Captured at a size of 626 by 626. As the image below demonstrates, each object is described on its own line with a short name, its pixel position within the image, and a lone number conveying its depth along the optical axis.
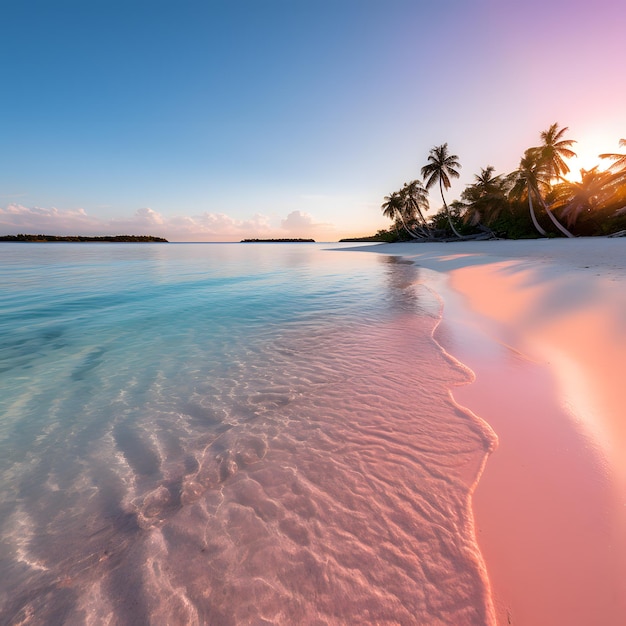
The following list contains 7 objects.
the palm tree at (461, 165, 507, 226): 39.25
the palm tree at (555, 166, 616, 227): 29.31
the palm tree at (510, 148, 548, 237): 31.92
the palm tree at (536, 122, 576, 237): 31.00
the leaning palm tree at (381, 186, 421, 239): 55.69
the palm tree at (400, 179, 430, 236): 53.34
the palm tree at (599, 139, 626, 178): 26.02
